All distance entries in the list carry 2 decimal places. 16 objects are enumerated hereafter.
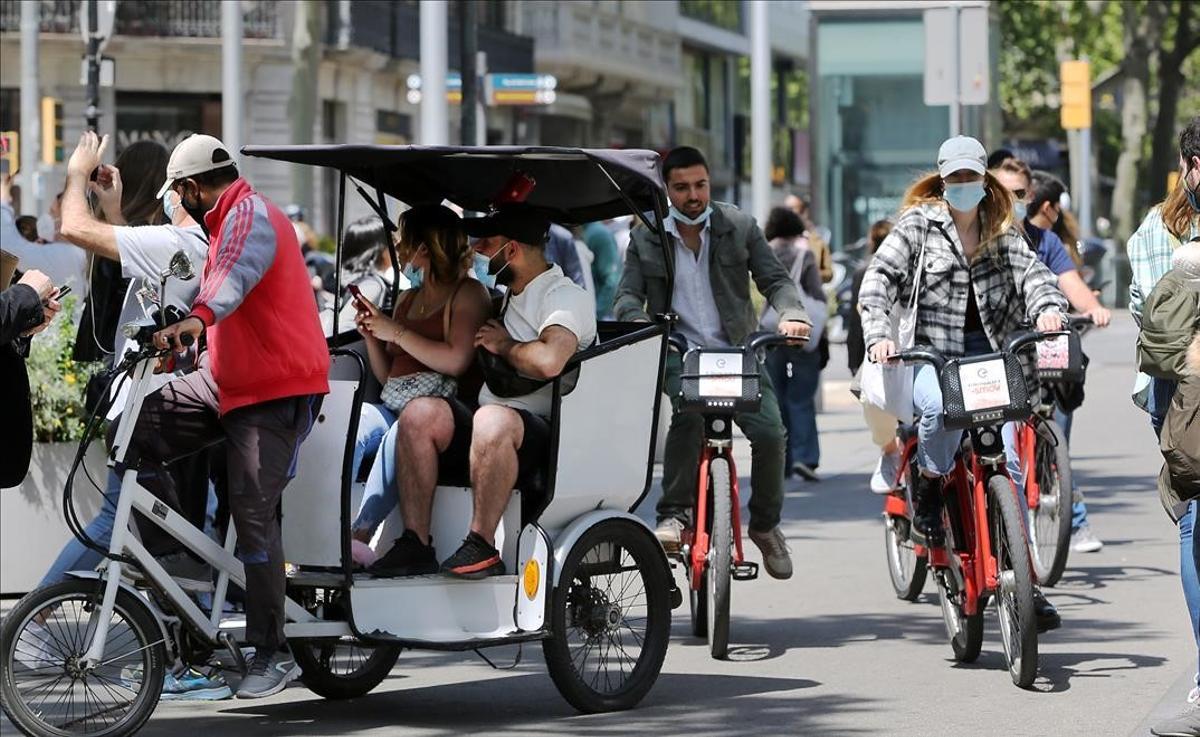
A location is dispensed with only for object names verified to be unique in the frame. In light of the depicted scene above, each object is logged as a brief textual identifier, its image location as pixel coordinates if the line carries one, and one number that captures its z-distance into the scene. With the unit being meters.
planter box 20.59
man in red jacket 14.18
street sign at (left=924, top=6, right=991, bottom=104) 35.44
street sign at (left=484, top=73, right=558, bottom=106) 45.72
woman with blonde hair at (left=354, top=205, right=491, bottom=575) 15.02
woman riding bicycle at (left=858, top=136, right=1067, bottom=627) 17.33
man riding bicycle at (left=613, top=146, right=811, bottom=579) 18.47
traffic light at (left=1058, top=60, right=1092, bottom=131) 71.62
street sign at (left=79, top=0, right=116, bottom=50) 44.28
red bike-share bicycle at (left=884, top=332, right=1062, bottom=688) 15.62
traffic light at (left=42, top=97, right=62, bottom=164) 55.37
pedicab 13.55
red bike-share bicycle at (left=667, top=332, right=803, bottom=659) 17.31
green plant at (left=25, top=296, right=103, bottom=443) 20.91
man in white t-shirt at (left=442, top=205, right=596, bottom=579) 14.78
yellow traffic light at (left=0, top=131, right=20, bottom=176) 38.08
